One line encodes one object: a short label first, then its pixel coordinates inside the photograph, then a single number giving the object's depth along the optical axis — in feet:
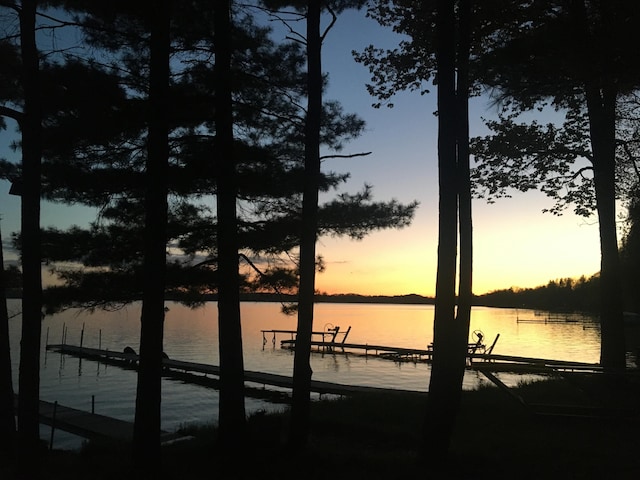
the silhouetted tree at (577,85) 30.42
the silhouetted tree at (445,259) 26.35
